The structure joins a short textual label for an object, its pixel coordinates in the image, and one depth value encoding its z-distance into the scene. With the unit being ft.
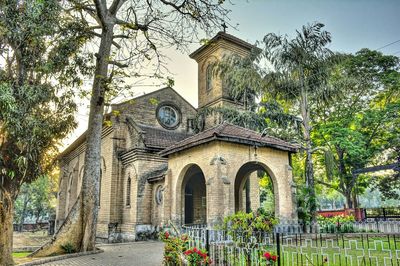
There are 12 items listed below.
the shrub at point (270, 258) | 18.13
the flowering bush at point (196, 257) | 21.84
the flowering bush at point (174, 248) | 24.62
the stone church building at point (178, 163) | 42.65
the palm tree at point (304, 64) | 53.78
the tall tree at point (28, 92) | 32.19
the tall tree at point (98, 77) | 39.14
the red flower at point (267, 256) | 18.15
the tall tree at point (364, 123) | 73.97
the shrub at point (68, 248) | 37.24
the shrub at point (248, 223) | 25.77
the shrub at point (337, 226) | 48.29
